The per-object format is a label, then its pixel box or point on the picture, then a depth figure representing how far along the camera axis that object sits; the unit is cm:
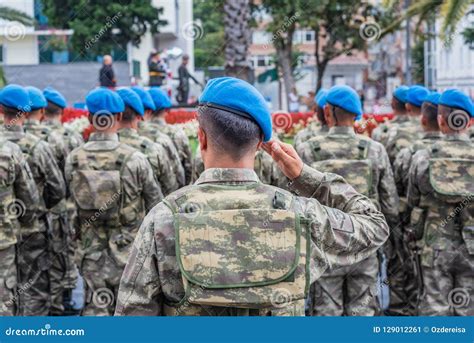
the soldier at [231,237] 289
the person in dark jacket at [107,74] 2102
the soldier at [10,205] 627
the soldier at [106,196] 646
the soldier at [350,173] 652
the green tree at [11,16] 2425
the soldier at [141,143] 762
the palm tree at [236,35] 1767
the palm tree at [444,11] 1525
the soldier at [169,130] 986
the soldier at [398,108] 933
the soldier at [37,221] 760
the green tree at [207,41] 5911
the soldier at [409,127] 884
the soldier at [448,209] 640
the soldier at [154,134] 861
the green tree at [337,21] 3416
